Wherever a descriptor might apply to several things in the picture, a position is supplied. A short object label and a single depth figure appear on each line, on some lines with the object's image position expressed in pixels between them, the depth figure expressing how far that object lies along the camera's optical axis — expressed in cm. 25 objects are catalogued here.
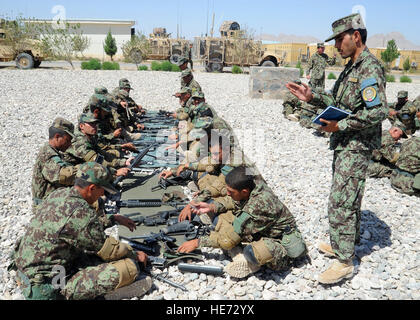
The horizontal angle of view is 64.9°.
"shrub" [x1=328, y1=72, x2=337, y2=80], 2145
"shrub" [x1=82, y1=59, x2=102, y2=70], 2218
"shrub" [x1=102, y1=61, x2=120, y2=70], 2198
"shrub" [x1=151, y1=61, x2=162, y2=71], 2262
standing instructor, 298
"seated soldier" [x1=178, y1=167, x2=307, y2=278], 323
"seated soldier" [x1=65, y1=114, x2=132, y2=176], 494
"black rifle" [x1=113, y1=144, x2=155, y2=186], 610
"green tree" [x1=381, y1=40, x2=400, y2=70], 3275
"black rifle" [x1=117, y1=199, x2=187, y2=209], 489
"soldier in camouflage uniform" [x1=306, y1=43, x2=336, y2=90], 1121
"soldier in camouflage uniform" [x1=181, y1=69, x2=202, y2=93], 913
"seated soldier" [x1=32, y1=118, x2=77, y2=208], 396
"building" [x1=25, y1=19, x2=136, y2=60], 3812
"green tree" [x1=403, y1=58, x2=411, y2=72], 3438
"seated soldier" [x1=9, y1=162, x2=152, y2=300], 270
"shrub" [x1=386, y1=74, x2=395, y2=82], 2089
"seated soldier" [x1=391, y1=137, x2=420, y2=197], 538
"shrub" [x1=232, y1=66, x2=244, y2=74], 2292
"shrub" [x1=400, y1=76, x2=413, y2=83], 2129
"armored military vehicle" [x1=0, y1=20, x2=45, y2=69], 2069
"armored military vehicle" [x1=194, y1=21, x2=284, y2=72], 2386
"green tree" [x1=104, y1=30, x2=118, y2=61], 3356
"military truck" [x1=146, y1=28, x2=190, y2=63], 2667
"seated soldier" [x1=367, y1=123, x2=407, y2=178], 599
